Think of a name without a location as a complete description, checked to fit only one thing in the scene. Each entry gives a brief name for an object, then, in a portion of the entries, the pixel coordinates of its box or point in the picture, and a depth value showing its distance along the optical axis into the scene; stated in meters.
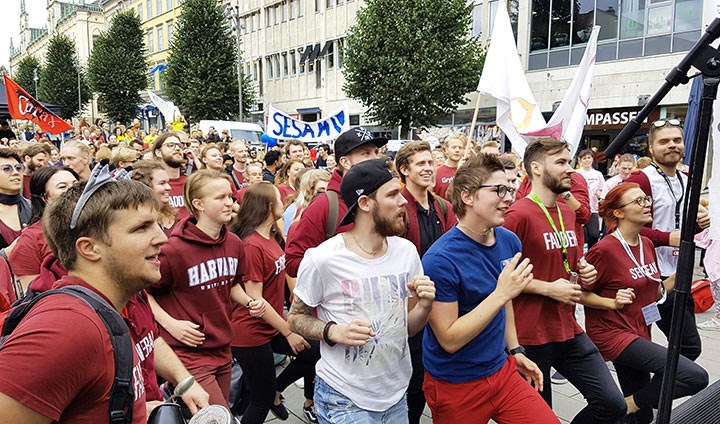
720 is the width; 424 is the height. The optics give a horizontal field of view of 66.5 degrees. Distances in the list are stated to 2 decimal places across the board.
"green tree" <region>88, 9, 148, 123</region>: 43.22
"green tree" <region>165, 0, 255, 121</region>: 35.28
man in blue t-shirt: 2.79
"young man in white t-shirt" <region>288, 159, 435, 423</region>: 2.72
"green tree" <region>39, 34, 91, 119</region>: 53.66
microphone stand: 1.94
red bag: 6.23
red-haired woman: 3.64
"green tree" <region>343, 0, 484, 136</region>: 24.25
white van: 26.66
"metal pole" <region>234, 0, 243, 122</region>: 28.59
